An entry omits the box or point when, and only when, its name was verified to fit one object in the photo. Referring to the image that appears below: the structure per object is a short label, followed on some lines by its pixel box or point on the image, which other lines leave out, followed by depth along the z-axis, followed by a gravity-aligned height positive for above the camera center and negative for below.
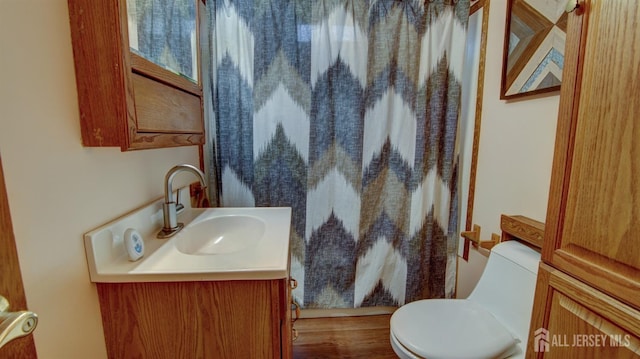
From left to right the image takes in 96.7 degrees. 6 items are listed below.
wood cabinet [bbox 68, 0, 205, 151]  0.71 +0.17
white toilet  1.08 -0.75
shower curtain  1.57 +0.09
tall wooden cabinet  0.51 -0.10
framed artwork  1.13 +0.41
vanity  0.80 -0.45
